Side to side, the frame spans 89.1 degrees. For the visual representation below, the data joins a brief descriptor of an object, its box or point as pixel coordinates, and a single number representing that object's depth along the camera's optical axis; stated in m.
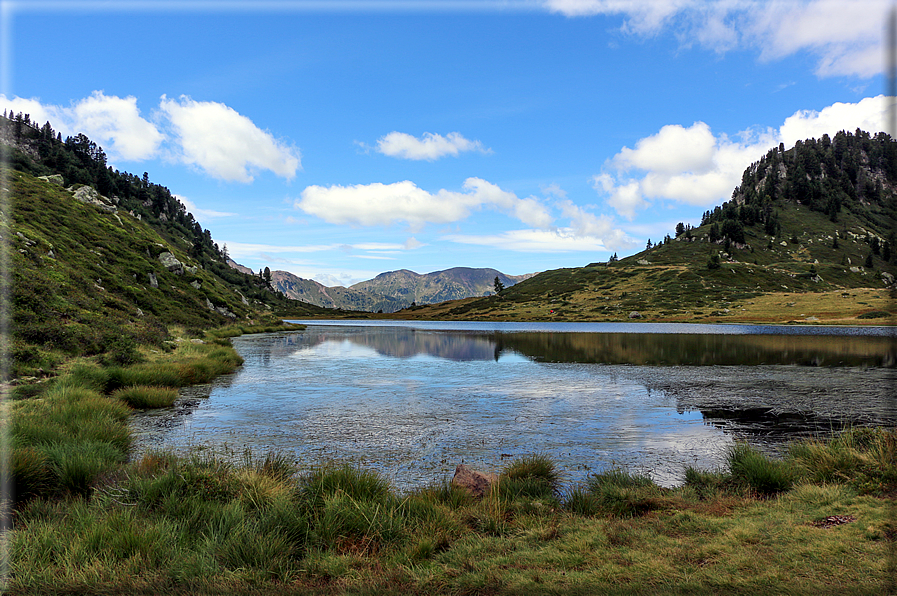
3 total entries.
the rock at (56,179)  106.34
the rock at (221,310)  93.24
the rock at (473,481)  10.89
